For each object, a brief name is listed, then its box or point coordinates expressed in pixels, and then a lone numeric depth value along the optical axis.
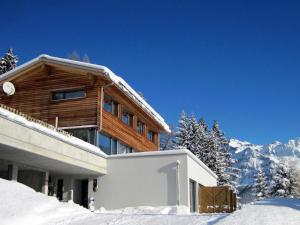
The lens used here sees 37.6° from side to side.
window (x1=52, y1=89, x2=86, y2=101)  25.52
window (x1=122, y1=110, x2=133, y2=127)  28.35
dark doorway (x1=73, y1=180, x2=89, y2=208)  24.31
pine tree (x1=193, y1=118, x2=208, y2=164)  44.06
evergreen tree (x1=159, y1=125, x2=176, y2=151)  52.79
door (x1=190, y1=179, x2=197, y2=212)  23.09
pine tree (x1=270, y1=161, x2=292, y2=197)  41.44
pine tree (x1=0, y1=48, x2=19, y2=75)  43.71
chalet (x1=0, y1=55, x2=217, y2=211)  19.61
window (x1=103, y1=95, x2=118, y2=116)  25.74
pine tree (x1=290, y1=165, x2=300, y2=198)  40.91
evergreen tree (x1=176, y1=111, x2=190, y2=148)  44.94
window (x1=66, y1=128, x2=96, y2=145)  24.20
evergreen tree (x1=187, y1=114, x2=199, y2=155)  44.69
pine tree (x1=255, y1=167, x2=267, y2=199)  47.56
